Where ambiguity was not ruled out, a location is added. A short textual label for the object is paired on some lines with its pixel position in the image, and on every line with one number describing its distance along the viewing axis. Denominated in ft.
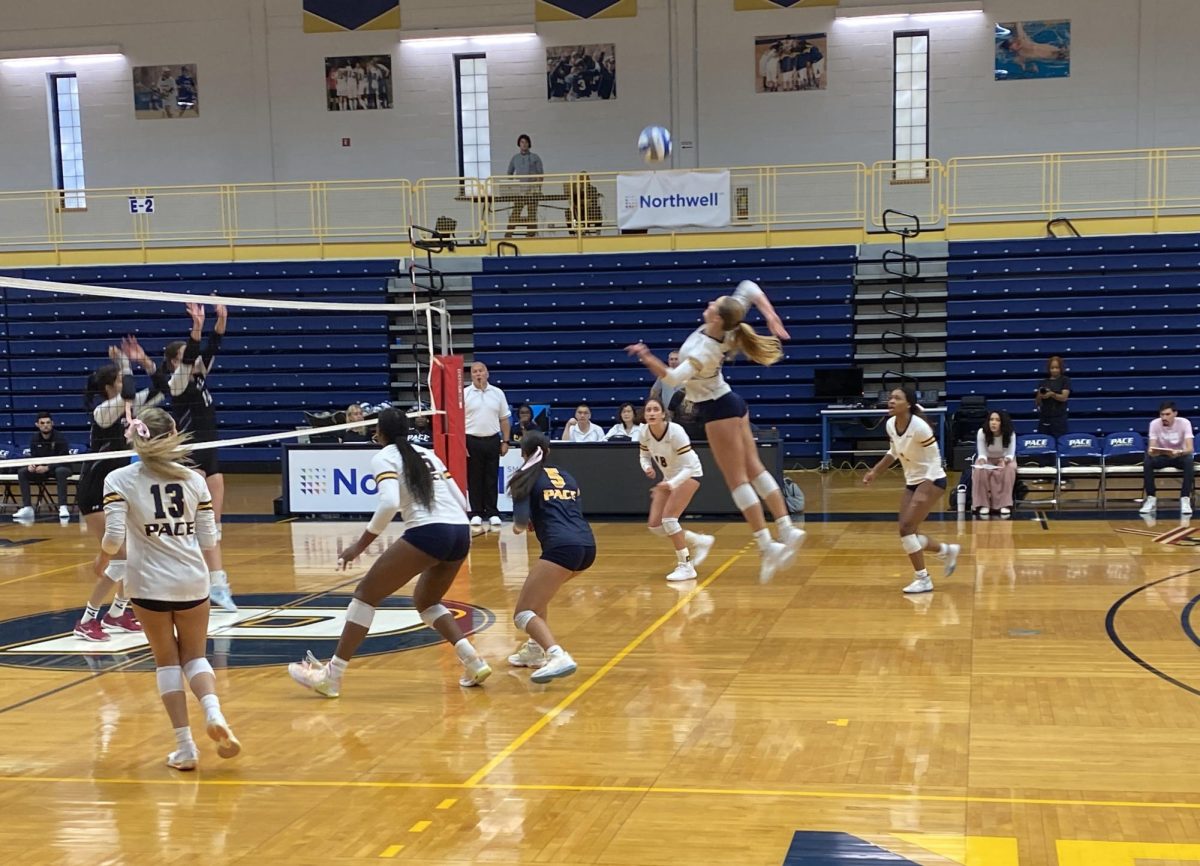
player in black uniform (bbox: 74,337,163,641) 27.99
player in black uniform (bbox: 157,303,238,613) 30.19
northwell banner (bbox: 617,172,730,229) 64.85
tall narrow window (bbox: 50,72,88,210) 82.23
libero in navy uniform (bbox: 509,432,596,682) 23.31
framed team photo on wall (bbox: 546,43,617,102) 76.95
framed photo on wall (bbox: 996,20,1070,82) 72.43
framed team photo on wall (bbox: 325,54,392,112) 79.20
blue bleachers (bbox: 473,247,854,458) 67.05
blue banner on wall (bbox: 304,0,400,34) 78.59
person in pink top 47.83
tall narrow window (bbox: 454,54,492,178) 79.20
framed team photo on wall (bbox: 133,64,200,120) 80.53
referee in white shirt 45.68
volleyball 43.34
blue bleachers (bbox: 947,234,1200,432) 62.59
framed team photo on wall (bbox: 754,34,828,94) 75.10
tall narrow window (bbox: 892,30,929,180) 74.84
